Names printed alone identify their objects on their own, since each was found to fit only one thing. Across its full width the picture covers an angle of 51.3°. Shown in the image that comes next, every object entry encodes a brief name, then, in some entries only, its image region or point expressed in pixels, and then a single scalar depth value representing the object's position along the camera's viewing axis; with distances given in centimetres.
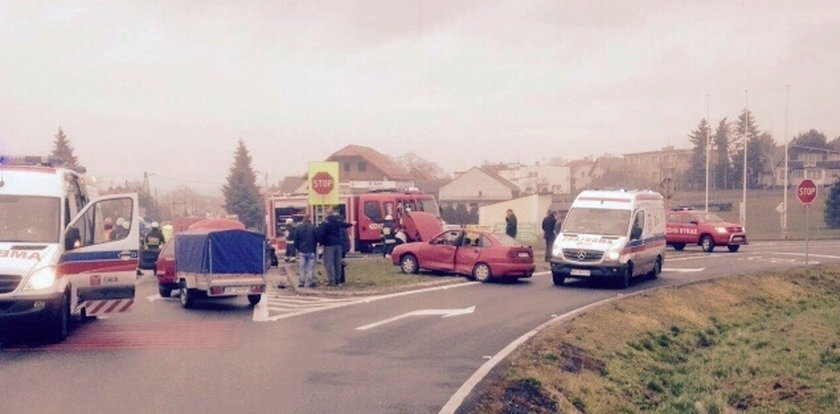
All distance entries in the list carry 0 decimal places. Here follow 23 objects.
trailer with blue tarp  1816
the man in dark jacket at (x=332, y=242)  2150
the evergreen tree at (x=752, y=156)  9375
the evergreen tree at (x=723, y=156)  9164
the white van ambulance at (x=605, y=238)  2195
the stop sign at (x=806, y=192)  2839
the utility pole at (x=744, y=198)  5188
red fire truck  3553
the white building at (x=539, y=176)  11522
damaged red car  2291
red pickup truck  3759
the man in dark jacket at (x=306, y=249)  2158
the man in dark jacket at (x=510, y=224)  3045
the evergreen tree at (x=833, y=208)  6378
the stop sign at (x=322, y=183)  2356
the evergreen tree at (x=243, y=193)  9231
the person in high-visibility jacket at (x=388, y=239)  3334
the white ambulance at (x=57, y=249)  1261
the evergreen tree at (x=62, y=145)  8650
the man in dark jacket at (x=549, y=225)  2861
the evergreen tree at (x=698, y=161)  9100
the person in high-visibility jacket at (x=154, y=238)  3052
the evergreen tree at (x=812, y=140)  11181
